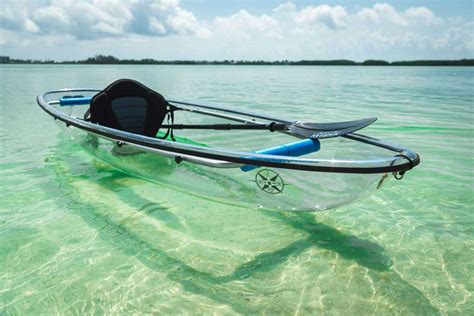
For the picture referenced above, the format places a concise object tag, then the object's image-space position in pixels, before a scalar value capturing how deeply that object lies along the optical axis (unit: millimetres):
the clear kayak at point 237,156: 3270
